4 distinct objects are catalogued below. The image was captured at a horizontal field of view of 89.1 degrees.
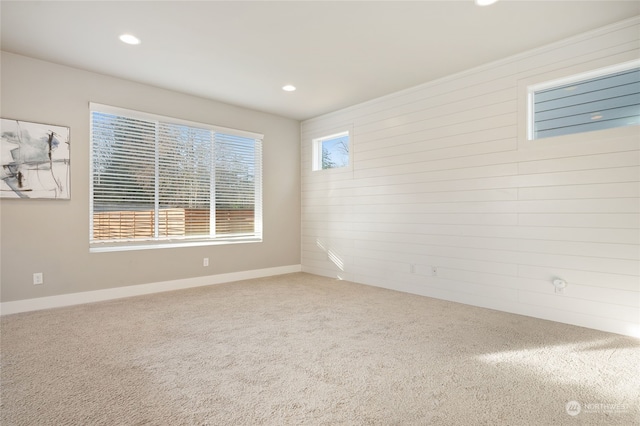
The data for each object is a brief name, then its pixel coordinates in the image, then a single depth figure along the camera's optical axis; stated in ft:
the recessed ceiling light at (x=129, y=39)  10.22
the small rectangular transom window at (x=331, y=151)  18.09
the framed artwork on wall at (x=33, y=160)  11.27
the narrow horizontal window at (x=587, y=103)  9.75
